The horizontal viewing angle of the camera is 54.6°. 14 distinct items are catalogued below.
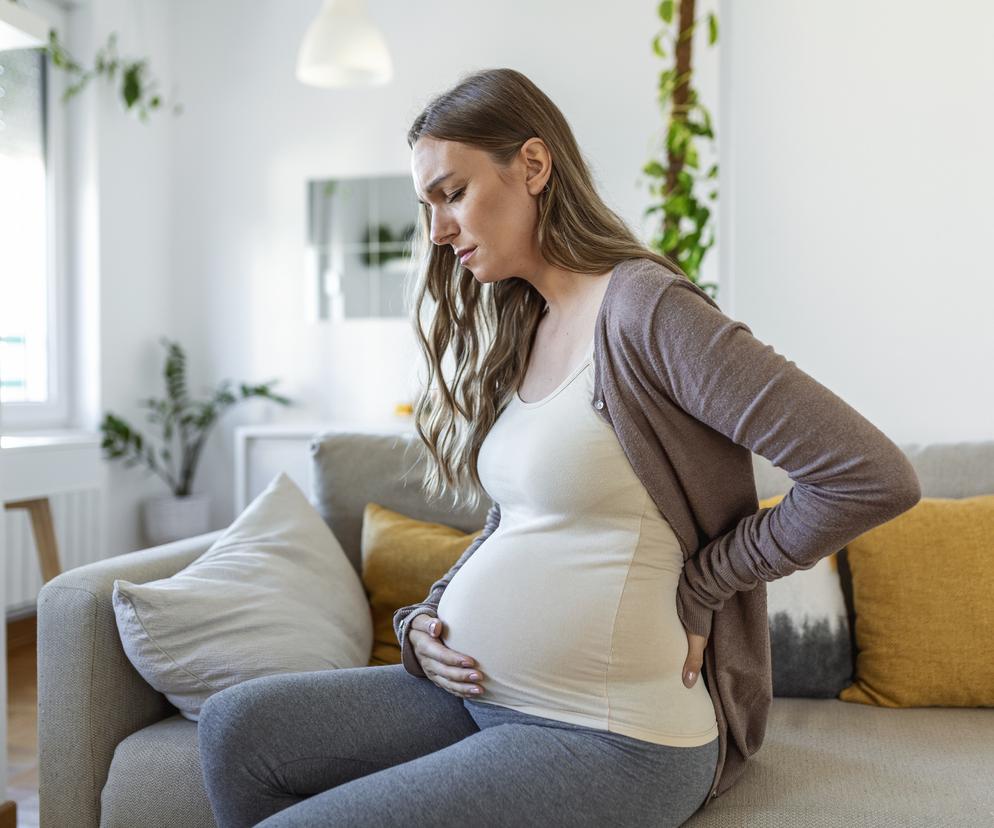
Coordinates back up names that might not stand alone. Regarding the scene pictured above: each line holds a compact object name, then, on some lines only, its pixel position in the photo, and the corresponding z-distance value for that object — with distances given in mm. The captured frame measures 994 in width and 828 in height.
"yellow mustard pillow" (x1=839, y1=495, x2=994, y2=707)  1532
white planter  4293
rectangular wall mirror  4492
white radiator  3623
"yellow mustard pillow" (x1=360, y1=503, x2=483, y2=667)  1762
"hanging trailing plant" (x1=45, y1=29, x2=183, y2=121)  4031
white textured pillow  1438
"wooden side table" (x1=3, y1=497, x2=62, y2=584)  3219
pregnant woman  995
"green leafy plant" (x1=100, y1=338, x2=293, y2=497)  4395
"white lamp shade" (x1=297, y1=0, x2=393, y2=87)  3430
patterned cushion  1614
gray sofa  1211
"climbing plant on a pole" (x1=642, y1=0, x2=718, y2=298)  2734
